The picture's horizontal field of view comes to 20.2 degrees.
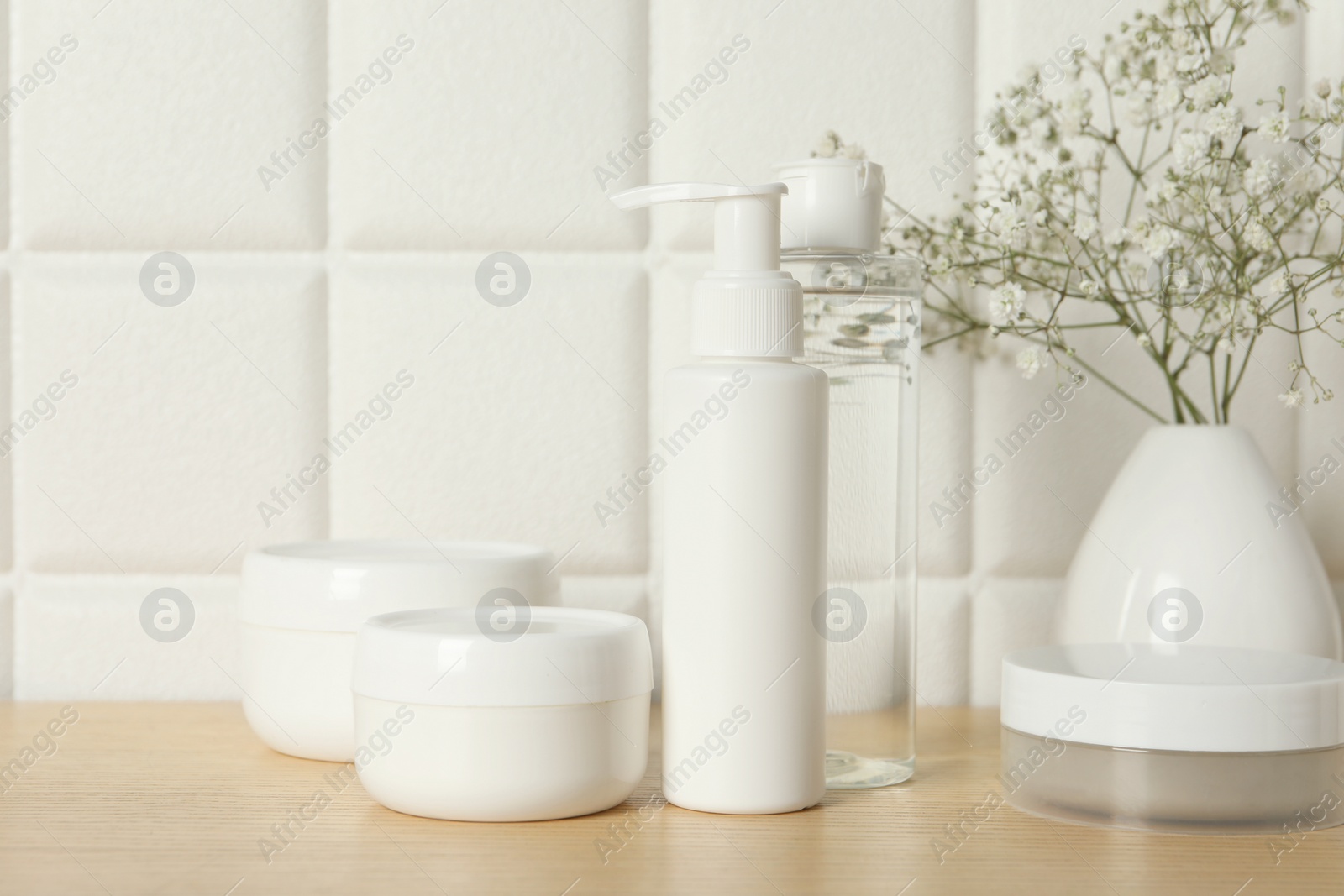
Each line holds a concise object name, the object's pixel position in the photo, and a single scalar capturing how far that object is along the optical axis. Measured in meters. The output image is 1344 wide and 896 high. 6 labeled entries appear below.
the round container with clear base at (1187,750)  0.90
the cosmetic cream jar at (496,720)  0.90
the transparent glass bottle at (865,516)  0.96
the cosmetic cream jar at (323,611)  0.96
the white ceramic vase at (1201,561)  0.97
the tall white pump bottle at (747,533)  0.92
